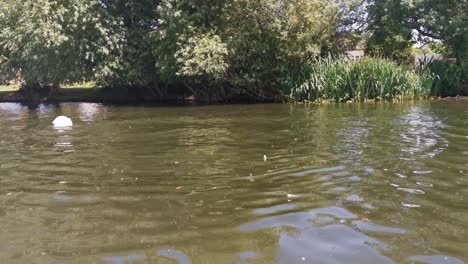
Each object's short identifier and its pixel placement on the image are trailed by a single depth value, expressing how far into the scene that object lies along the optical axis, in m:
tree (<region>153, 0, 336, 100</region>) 27.06
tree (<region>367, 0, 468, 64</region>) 27.56
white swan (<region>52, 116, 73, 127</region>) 17.52
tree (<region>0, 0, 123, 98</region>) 27.97
